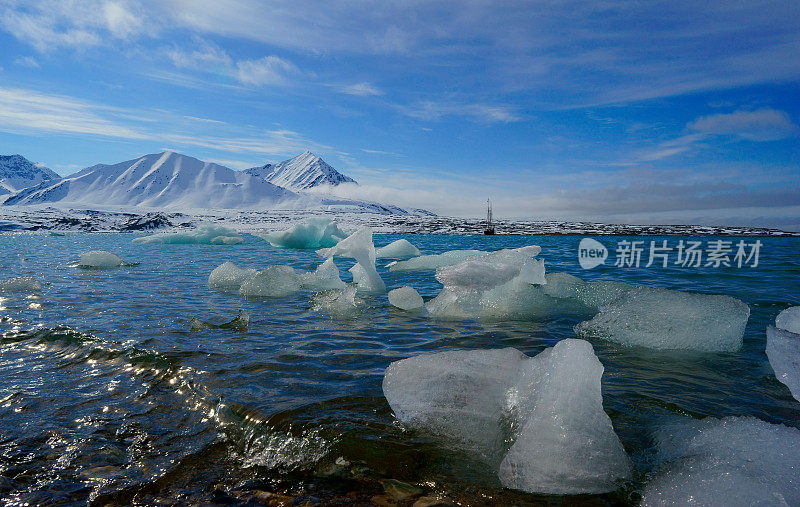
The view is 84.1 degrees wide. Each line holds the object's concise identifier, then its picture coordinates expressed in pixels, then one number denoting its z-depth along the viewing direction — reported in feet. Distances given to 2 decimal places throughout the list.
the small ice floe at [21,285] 27.81
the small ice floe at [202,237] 110.32
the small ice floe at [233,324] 18.76
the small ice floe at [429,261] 42.39
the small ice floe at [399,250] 65.67
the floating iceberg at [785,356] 11.82
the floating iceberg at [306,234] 91.20
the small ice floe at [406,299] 23.45
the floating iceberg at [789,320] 15.85
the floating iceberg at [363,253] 28.12
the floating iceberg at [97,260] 42.60
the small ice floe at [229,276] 30.25
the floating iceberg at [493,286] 20.01
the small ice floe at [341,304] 22.16
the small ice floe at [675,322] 16.19
